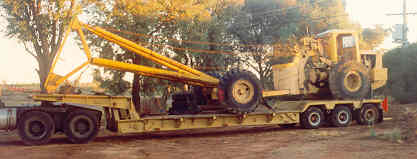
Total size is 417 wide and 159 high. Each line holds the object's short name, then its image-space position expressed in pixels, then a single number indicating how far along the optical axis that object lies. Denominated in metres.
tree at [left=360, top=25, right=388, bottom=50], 35.41
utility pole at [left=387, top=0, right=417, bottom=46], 34.77
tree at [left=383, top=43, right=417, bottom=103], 27.39
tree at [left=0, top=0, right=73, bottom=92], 17.86
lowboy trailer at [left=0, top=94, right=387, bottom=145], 12.98
